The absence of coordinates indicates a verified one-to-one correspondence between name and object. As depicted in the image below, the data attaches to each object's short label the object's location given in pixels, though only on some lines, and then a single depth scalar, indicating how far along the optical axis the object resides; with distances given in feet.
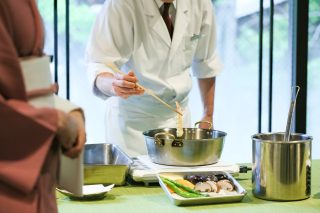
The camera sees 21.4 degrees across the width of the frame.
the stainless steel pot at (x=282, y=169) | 9.46
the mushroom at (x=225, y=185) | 9.71
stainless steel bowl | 10.16
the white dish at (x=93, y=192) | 9.51
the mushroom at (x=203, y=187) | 9.67
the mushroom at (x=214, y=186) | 9.68
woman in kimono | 6.88
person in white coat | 12.36
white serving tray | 9.32
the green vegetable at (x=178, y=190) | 9.46
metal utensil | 9.76
